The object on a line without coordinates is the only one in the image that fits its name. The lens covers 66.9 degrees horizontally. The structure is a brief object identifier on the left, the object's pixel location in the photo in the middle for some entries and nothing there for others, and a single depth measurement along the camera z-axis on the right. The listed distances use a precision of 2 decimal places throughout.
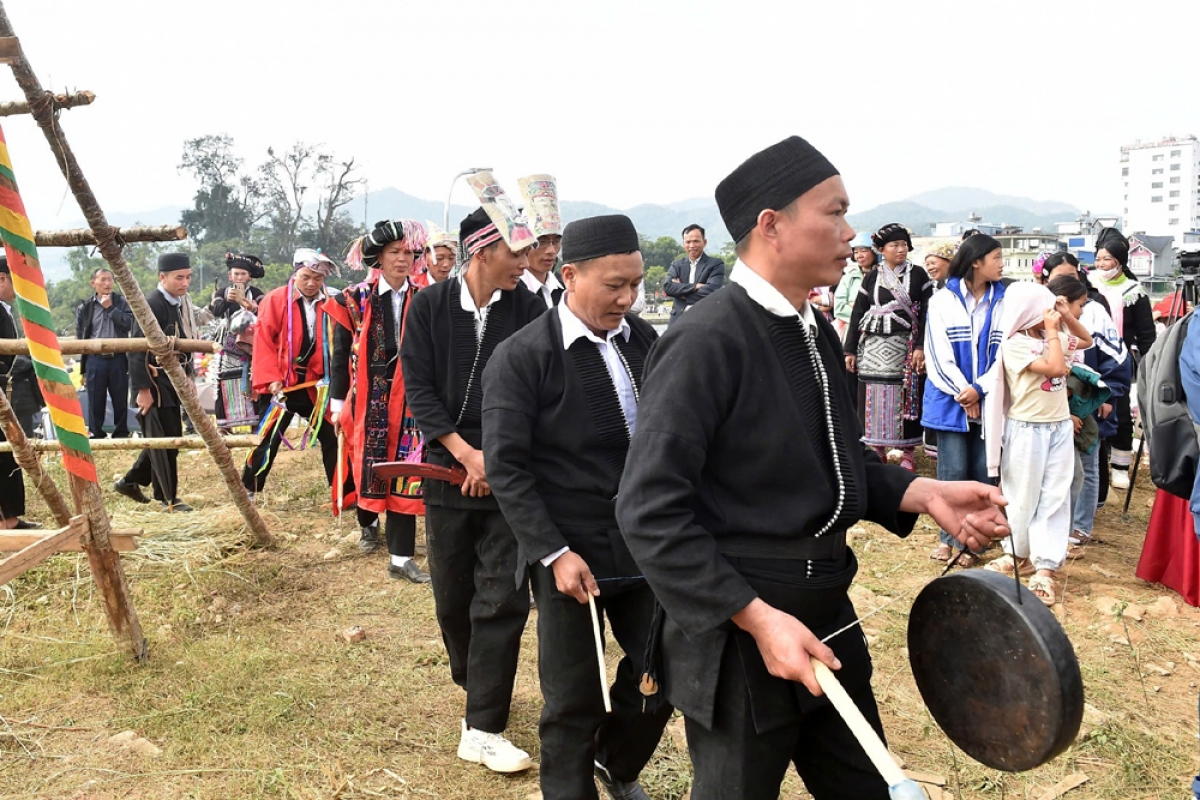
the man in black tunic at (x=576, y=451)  2.90
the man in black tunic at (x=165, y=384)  7.34
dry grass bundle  5.92
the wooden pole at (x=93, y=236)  4.26
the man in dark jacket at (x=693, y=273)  10.33
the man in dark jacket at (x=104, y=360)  8.84
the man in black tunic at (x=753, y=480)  1.90
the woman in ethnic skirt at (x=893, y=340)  7.48
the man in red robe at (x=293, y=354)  6.97
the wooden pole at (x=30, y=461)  4.31
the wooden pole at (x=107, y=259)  3.95
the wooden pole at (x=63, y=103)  3.99
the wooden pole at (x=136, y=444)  4.89
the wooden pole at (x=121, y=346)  4.59
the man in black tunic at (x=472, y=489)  3.51
